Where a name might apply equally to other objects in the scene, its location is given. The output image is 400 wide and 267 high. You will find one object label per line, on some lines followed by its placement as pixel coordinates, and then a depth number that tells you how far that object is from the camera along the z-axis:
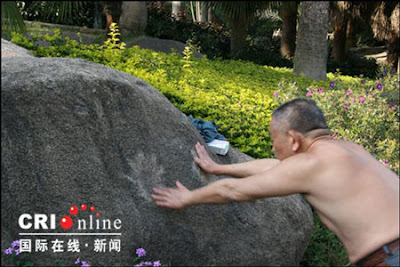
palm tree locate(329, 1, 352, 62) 18.67
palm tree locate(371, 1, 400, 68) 17.53
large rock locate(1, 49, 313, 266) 2.85
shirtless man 2.72
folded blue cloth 4.25
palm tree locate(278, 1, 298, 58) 17.66
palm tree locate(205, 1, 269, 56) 15.53
